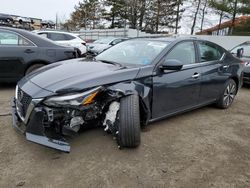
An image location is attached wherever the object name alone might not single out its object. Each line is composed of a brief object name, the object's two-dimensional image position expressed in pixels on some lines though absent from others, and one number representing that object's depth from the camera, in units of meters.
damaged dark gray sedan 2.03
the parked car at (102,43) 9.93
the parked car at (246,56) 5.32
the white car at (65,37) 7.81
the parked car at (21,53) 4.05
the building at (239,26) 19.06
